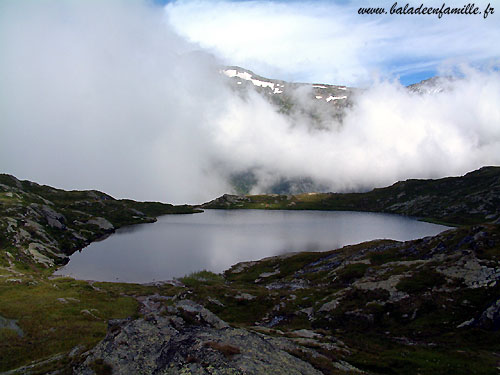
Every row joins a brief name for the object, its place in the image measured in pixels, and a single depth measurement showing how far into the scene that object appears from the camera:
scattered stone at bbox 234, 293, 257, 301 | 65.93
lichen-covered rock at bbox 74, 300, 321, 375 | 20.98
